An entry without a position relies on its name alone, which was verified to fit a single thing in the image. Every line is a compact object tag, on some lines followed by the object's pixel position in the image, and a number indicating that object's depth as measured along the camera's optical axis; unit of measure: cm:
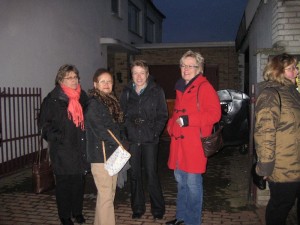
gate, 684
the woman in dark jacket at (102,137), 347
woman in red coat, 356
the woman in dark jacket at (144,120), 407
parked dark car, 786
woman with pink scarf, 375
